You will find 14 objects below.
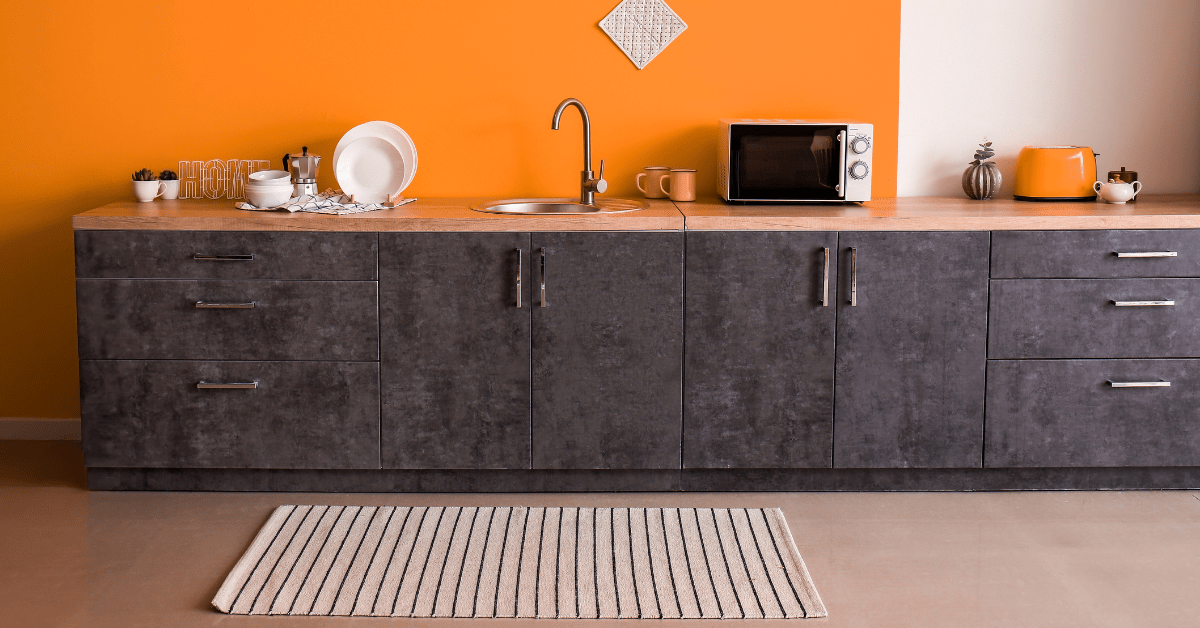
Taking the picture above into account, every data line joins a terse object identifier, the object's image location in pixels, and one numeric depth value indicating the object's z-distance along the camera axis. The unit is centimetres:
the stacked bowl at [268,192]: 295
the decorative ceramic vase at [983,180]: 334
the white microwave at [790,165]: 309
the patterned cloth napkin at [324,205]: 290
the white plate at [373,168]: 323
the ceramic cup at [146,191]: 314
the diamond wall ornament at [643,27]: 332
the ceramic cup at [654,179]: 329
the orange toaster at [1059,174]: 327
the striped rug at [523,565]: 229
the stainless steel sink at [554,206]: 311
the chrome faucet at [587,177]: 313
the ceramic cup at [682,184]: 322
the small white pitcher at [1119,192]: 316
